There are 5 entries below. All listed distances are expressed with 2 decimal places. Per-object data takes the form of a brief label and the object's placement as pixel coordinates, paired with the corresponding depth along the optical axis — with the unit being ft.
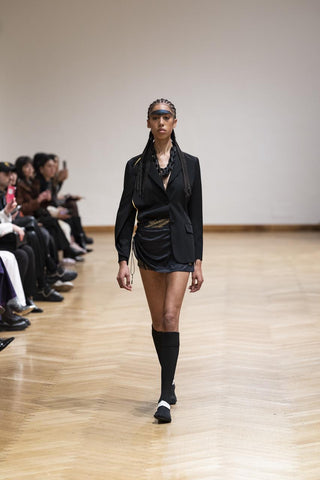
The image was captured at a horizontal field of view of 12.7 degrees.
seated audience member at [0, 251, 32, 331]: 35.64
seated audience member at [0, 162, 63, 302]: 37.94
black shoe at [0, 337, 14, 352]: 31.37
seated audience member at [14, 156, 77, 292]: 43.02
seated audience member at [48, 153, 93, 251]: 54.90
